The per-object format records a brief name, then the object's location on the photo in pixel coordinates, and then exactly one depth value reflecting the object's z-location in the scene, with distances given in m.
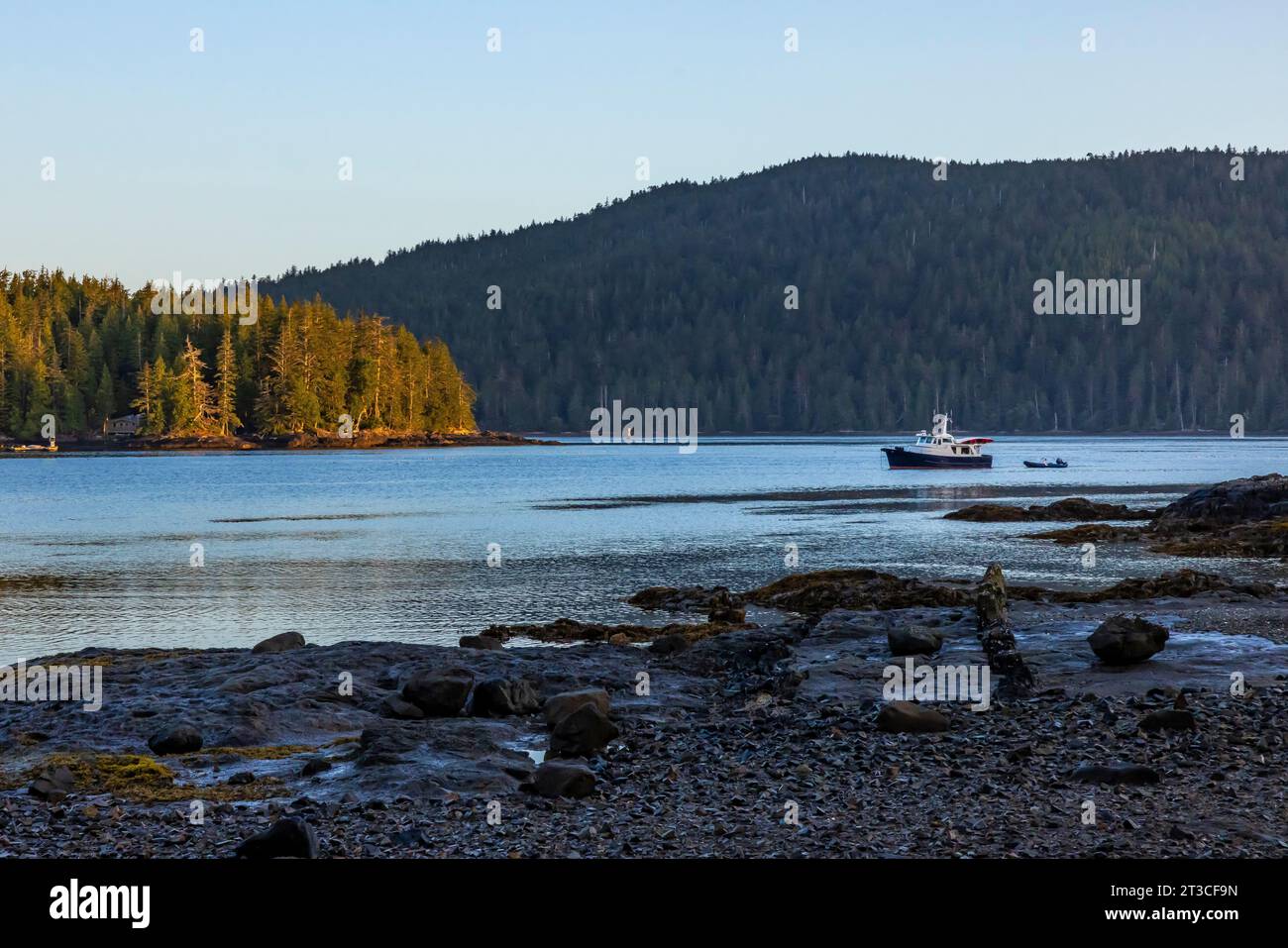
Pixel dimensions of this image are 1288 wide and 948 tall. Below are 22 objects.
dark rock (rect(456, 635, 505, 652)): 25.44
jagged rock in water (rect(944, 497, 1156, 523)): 62.47
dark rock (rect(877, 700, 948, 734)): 16.38
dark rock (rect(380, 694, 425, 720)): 18.50
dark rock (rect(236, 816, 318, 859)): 11.01
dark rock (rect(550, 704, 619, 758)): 16.03
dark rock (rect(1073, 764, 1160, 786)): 13.31
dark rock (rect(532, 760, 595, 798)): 13.57
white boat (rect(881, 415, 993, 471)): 123.25
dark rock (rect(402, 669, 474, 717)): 18.66
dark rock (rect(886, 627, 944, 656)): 22.69
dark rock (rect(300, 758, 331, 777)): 15.20
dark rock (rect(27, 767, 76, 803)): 13.98
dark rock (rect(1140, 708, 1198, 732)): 15.60
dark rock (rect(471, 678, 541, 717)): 18.64
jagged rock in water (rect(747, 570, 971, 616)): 31.07
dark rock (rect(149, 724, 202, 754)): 16.88
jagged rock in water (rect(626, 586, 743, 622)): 32.47
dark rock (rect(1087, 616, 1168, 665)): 20.95
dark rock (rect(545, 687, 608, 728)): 17.66
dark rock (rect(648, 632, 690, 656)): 24.25
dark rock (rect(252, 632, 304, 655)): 24.77
